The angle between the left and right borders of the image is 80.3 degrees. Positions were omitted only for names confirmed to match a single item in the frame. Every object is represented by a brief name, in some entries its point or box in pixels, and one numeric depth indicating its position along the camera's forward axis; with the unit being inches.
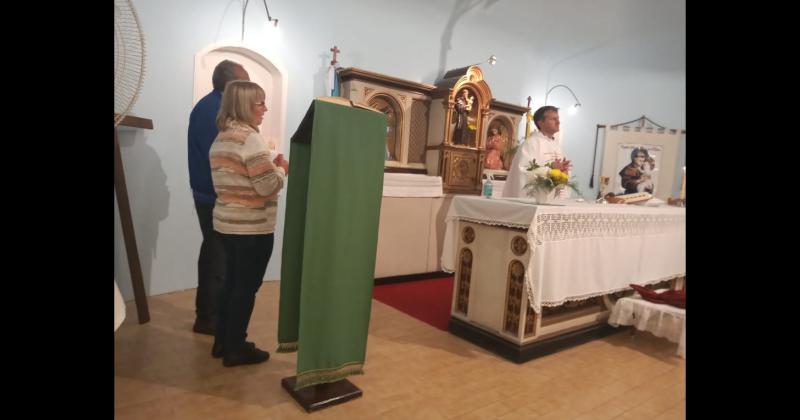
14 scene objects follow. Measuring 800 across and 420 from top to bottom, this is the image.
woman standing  99.7
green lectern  86.0
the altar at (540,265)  124.7
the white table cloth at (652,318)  136.9
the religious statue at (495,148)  265.4
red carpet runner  164.6
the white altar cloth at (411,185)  206.1
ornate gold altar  224.2
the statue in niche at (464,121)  233.9
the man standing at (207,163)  123.8
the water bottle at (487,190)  166.6
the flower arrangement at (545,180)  131.5
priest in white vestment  176.7
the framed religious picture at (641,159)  352.8
